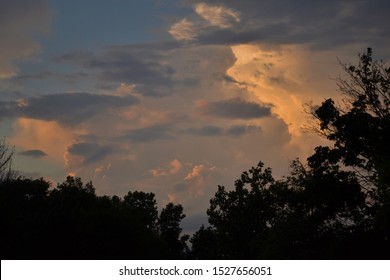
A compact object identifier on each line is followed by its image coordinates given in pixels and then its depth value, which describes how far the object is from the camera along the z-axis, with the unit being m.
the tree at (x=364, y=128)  53.31
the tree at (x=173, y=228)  144.25
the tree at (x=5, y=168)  69.52
